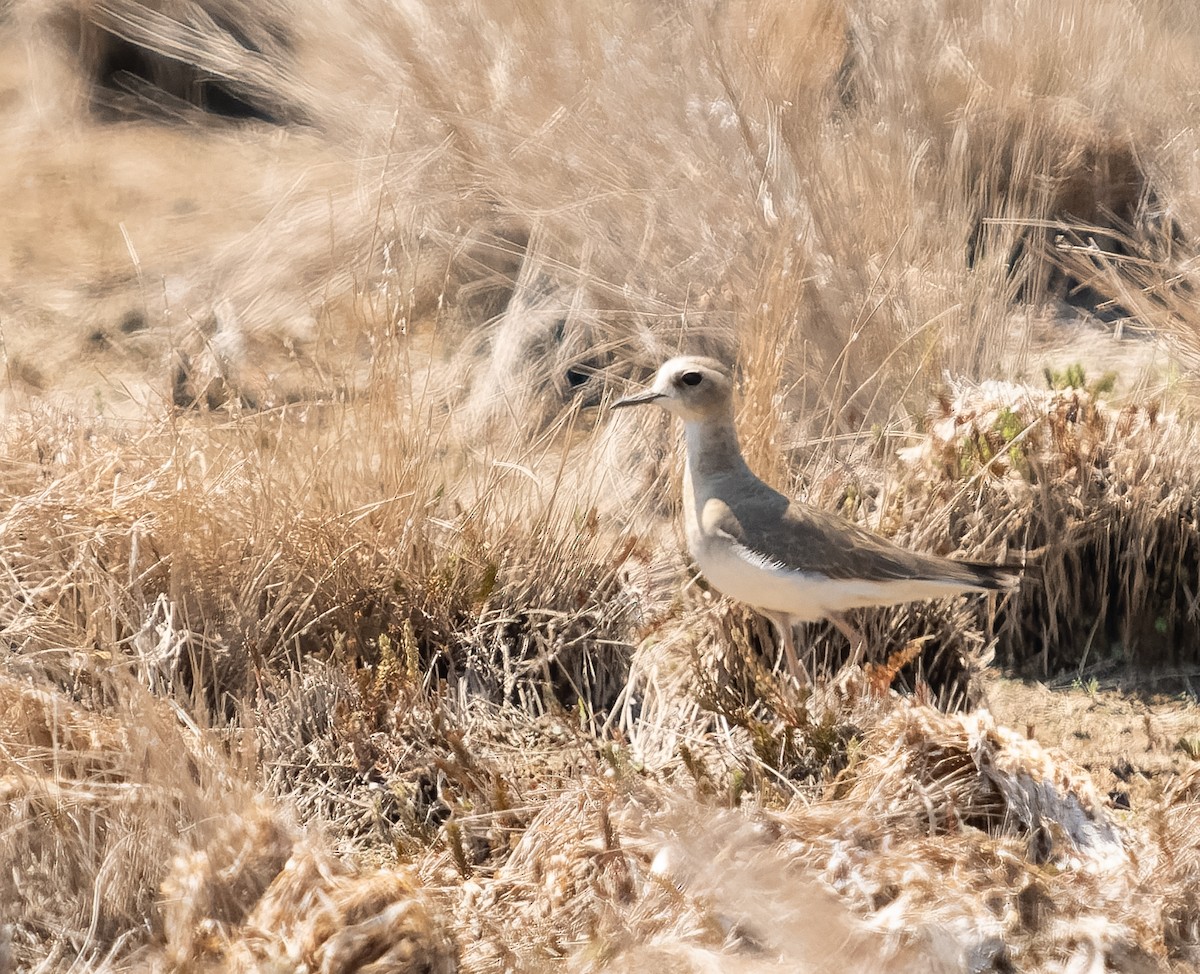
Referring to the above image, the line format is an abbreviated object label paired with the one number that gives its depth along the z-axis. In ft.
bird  23.93
